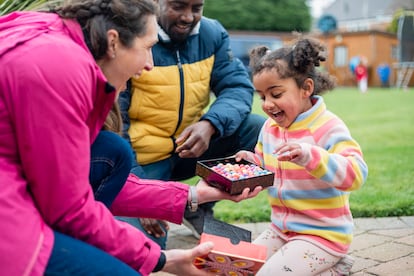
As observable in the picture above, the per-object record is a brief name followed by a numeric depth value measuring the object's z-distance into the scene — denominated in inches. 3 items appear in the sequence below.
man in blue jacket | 125.3
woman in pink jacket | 63.7
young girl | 97.2
